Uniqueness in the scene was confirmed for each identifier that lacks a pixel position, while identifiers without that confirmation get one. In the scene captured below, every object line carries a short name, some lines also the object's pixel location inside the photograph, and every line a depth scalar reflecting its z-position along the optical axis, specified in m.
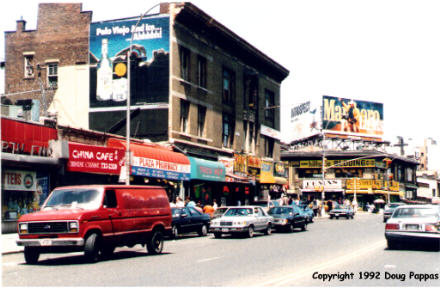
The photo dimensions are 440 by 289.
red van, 14.24
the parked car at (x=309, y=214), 39.82
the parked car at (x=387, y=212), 43.44
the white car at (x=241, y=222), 24.61
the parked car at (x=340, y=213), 50.28
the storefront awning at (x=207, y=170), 35.69
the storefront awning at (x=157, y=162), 29.67
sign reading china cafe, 26.05
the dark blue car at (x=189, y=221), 23.89
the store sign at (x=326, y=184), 81.27
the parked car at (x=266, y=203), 40.47
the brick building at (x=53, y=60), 36.75
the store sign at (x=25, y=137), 23.08
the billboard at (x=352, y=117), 78.62
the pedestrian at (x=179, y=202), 29.18
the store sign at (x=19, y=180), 23.56
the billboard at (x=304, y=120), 78.33
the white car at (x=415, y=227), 17.77
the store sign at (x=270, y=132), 49.51
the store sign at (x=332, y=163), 83.55
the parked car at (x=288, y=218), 28.69
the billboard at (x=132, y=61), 34.97
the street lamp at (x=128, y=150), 23.80
